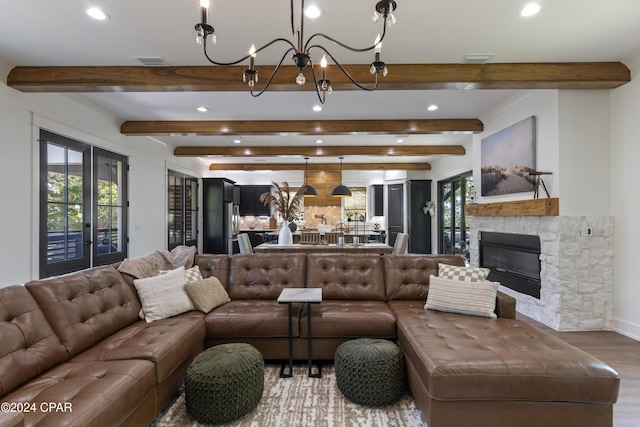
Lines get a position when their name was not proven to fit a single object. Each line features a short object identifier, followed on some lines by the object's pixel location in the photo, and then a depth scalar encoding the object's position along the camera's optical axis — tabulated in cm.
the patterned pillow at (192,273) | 289
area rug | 190
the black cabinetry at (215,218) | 789
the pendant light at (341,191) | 769
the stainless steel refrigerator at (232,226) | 805
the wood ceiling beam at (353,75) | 302
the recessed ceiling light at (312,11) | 222
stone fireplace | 333
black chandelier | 141
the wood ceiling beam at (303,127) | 485
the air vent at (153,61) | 291
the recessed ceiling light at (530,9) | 220
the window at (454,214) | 660
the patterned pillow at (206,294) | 268
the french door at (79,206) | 346
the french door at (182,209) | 645
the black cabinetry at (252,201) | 979
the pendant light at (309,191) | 727
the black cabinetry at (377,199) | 984
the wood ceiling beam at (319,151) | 650
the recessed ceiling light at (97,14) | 225
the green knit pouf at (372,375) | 200
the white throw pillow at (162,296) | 252
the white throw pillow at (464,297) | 249
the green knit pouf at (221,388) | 184
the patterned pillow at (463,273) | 271
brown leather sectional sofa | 151
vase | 523
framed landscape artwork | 374
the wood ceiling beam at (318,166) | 839
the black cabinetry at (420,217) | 844
